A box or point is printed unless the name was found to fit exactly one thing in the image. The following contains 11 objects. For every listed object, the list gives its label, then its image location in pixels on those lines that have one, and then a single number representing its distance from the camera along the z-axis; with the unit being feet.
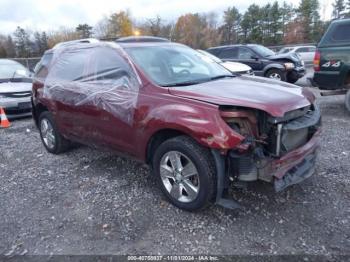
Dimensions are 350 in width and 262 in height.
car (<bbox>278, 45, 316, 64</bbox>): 64.85
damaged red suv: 9.45
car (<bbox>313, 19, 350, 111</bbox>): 22.13
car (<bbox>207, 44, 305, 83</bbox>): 37.63
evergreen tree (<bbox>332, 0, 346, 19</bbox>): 176.55
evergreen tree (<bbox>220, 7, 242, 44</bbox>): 180.75
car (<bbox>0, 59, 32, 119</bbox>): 26.09
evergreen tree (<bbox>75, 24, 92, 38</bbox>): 177.43
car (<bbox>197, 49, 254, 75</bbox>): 30.08
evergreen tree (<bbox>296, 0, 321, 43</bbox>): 147.64
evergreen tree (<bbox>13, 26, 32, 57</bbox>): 148.56
